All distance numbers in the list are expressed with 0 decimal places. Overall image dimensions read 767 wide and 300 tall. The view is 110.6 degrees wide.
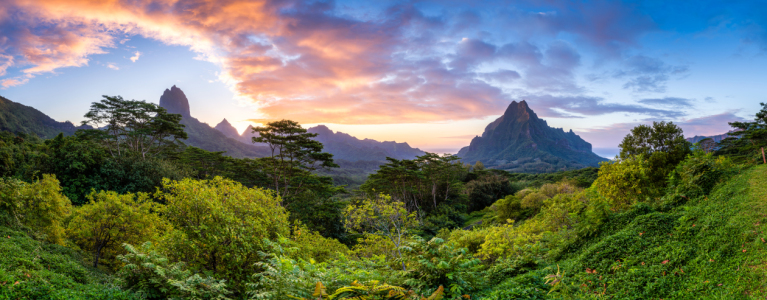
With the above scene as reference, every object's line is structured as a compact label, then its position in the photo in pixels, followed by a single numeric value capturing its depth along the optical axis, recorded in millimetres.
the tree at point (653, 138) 25166
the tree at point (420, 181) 30969
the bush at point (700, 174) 6988
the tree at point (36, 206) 7871
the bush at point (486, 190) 39938
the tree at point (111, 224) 9070
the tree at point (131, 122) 23688
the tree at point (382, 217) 12508
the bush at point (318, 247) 8536
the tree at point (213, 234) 5973
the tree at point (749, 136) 26781
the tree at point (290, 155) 20300
